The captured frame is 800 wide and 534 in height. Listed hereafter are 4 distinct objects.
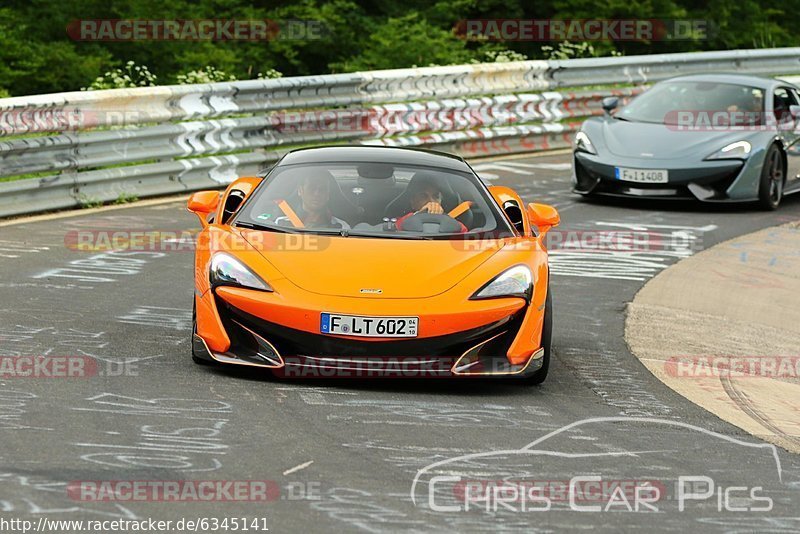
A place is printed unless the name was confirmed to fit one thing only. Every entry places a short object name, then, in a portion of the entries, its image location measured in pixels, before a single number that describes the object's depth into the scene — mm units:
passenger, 17234
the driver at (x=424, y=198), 17766
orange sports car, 15172
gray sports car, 32062
